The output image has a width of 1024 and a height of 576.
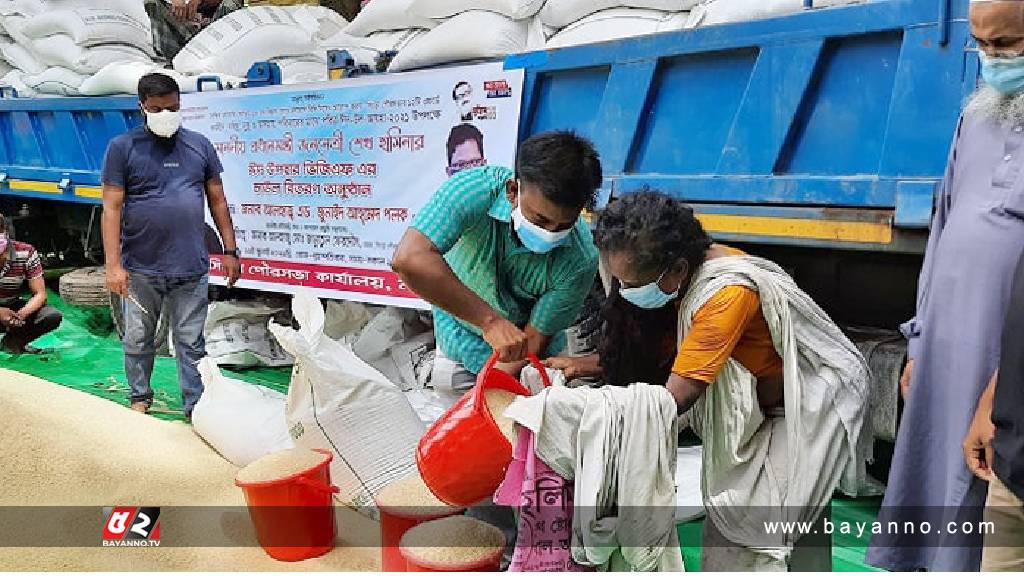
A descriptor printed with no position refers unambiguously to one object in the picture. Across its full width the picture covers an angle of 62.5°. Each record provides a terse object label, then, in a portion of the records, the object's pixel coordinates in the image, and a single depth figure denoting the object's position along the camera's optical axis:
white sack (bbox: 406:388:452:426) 3.59
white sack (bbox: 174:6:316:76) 5.22
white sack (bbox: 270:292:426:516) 2.66
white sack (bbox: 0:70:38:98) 6.62
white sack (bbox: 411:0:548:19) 3.53
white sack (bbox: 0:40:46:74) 6.55
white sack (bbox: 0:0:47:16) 6.59
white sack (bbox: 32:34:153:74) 5.88
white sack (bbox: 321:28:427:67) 4.22
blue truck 2.19
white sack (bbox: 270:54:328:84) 5.16
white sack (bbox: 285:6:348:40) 5.55
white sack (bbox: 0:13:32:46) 6.55
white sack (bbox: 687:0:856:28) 2.51
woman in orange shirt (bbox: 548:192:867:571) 1.75
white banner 3.50
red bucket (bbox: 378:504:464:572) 2.16
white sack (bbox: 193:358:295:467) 3.05
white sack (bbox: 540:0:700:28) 3.05
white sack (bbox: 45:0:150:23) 6.16
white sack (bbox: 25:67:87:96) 5.94
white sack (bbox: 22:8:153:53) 5.93
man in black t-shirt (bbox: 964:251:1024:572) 1.43
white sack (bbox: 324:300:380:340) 4.52
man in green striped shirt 2.00
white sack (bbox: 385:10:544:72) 3.50
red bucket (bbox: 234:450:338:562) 2.28
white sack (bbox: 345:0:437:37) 4.22
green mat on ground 2.38
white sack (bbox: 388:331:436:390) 4.07
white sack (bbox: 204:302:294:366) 4.80
